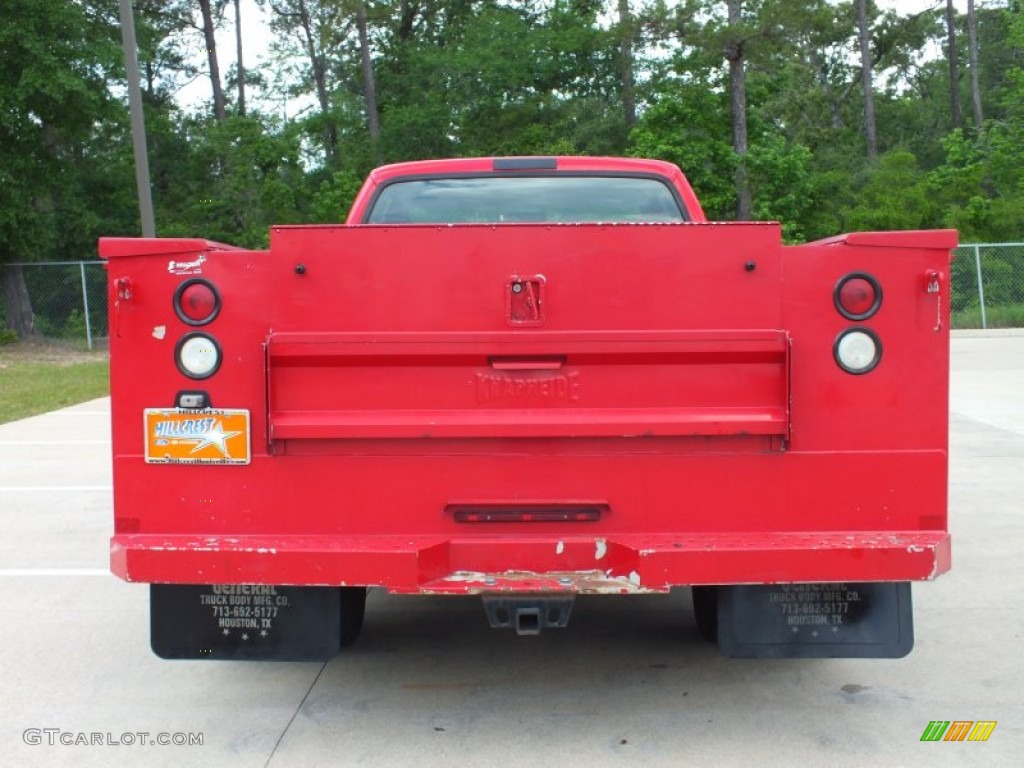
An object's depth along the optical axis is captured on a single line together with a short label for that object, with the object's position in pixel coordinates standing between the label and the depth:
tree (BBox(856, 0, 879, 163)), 47.39
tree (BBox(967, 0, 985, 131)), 48.62
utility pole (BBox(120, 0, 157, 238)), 15.10
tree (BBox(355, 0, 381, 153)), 40.50
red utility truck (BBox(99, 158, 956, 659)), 3.60
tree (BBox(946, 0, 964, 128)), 49.19
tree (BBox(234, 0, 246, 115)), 46.78
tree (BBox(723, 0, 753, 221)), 30.16
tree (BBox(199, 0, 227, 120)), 41.38
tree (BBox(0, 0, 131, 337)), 25.42
